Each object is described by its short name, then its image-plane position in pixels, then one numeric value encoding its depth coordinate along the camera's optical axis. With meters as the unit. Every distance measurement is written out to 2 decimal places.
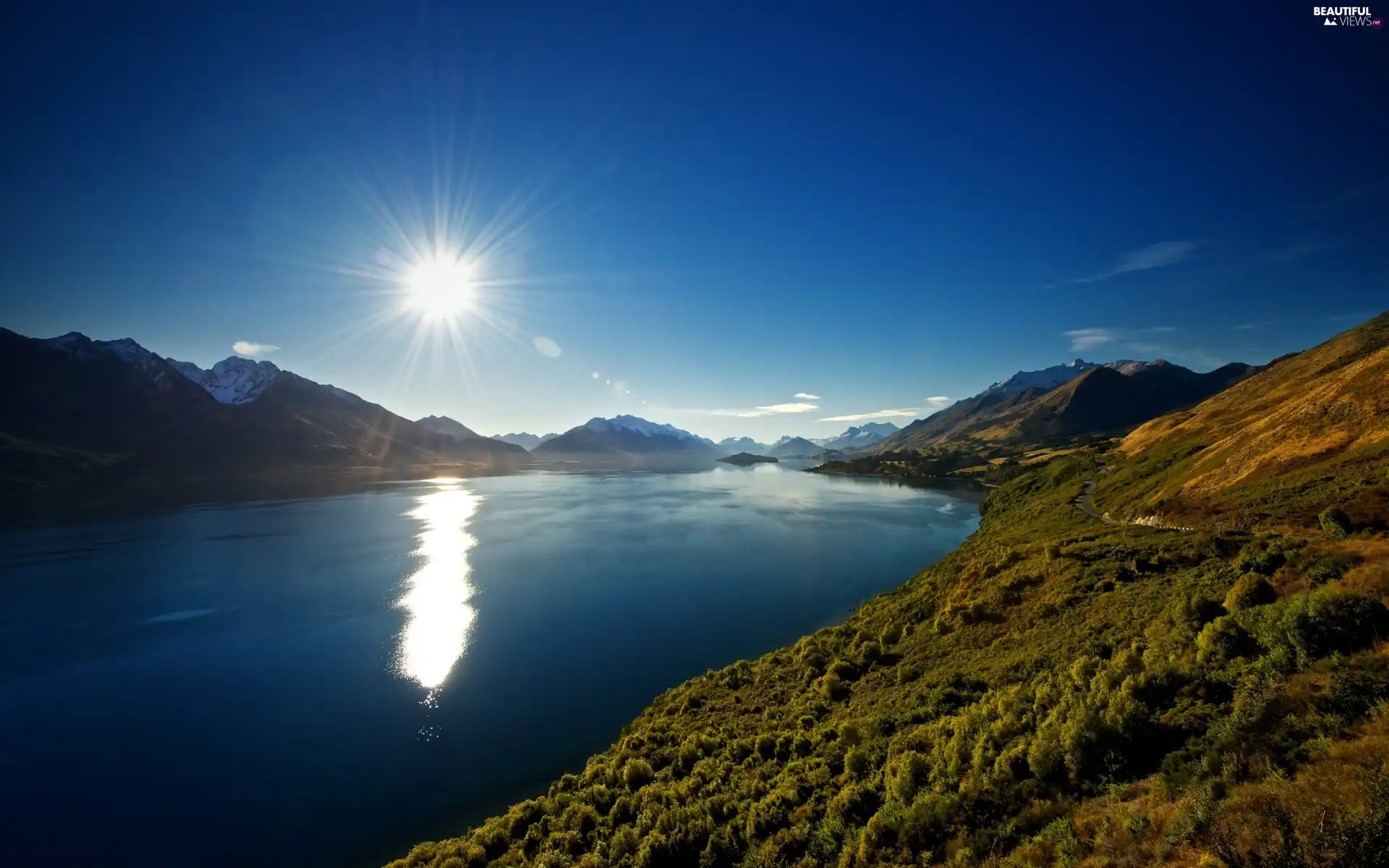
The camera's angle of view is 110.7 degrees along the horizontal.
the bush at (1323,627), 12.59
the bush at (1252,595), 17.48
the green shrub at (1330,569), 17.03
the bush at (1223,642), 14.75
